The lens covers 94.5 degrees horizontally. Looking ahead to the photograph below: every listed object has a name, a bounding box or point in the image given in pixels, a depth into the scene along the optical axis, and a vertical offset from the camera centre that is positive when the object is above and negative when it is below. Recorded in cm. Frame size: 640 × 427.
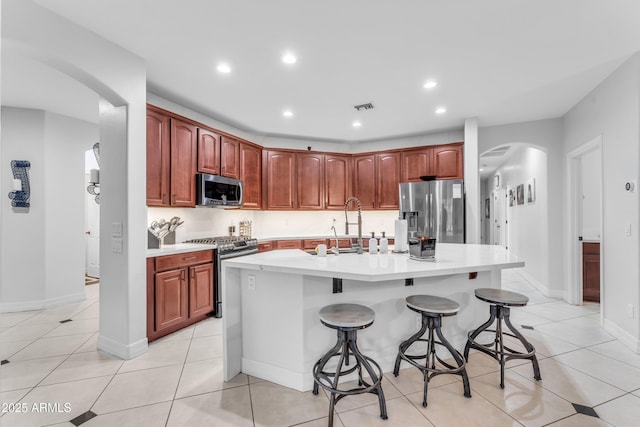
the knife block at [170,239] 351 -26
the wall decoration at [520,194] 581 +43
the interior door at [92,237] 572 -39
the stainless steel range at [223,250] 362 -43
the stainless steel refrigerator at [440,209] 437 +10
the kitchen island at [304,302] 206 -65
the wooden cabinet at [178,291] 282 -78
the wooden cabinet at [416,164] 492 +87
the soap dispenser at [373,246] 262 -27
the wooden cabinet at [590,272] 408 -80
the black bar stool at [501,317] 213 -79
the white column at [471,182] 432 +50
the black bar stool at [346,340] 173 -77
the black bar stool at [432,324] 193 -75
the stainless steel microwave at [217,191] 371 +35
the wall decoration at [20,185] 382 +43
